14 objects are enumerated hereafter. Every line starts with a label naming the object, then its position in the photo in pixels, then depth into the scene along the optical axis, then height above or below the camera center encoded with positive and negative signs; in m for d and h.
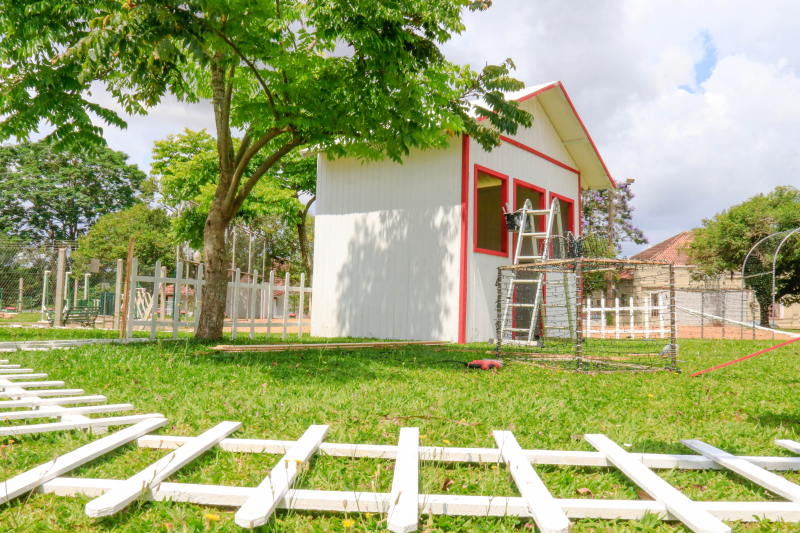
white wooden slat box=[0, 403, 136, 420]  3.01 -0.66
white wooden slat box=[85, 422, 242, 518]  1.72 -0.67
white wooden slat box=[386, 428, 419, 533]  1.58 -0.65
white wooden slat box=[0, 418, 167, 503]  1.95 -0.68
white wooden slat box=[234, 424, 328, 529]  1.64 -0.67
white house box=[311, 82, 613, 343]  11.23 +1.71
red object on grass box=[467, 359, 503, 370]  6.36 -0.67
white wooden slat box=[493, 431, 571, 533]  1.60 -0.66
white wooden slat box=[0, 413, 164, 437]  2.74 -0.69
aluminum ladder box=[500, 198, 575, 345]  9.09 +1.22
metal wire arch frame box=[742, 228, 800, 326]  27.36 +2.50
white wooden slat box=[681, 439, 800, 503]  2.12 -0.70
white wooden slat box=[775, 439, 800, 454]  2.83 -0.71
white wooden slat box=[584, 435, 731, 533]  1.69 -0.68
